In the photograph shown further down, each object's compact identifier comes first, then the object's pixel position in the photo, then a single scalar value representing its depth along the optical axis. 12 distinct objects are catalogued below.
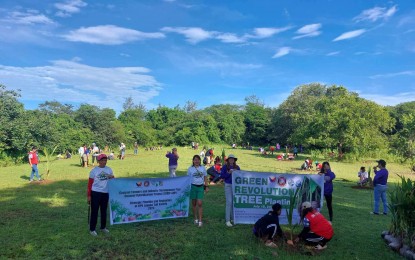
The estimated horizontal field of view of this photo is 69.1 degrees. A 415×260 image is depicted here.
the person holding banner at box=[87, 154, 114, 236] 6.99
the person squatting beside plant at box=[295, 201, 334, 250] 6.50
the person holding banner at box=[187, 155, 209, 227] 7.84
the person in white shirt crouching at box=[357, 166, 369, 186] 16.00
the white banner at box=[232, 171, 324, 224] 8.09
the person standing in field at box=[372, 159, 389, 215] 9.66
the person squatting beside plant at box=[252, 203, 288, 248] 6.70
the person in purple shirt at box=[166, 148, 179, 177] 14.51
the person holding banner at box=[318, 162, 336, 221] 8.68
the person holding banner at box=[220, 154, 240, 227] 8.02
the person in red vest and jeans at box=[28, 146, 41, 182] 15.05
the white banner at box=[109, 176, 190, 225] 7.54
